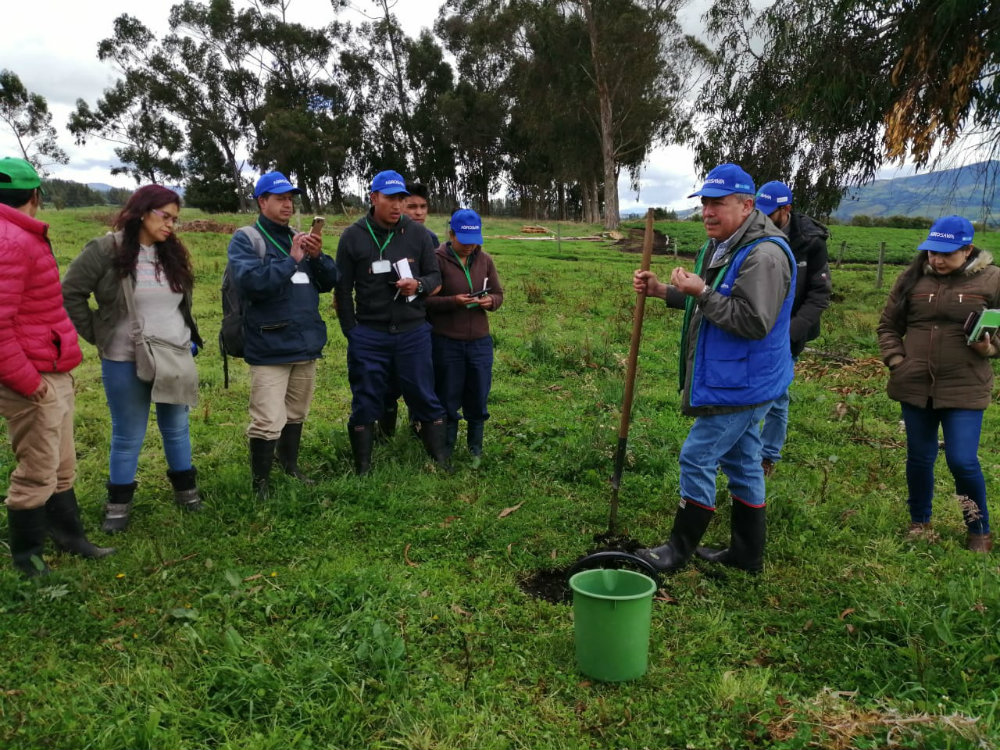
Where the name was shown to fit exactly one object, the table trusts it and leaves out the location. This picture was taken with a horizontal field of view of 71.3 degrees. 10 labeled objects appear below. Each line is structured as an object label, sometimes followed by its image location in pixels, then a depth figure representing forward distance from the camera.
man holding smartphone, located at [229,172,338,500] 4.43
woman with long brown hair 4.09
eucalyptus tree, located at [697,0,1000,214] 9.13
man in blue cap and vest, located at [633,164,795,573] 3.39
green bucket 2.91
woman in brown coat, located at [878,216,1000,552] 4.10
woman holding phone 5.37
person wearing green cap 3.32
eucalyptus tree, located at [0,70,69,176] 50.56
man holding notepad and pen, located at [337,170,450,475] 5.00
